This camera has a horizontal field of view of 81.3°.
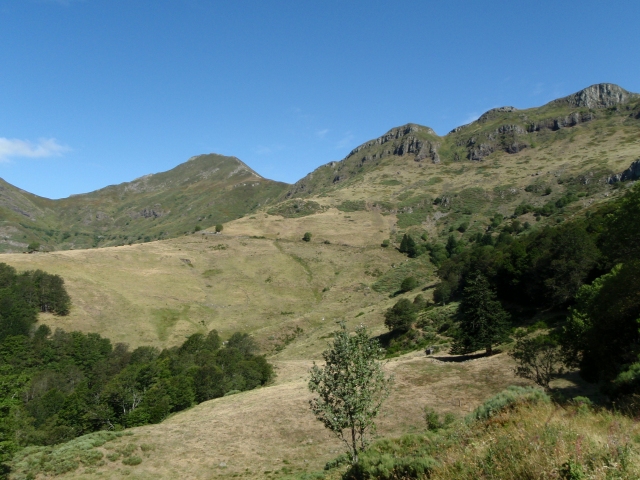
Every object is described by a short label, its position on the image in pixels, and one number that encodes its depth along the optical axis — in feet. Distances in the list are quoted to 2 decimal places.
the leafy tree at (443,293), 235.20
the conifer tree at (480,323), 129.59
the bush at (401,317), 202.59
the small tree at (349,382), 53.62
